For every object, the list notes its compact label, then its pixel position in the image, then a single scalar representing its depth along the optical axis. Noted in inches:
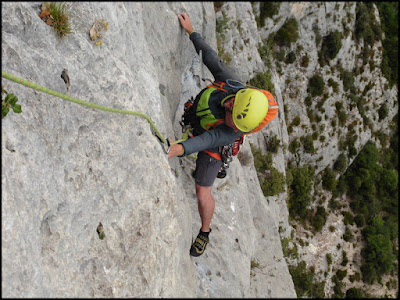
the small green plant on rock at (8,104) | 106.5
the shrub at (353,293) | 962.1
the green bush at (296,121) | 873.5
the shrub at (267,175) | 508.4
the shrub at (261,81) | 554.3
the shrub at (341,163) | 1001.5
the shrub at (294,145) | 879.1
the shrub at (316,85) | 887.7
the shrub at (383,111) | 1109.7
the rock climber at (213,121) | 179.9
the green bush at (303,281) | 740.0
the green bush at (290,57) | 839.1
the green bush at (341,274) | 965.4
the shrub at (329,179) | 994.1
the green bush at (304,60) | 862.6
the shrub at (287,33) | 800.9
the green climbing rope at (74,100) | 110.6
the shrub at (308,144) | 882.8
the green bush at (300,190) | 839.7
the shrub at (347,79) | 960.3
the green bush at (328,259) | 920.3
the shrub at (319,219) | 941.2
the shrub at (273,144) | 542.0
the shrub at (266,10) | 738.2
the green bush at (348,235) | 1020.5
